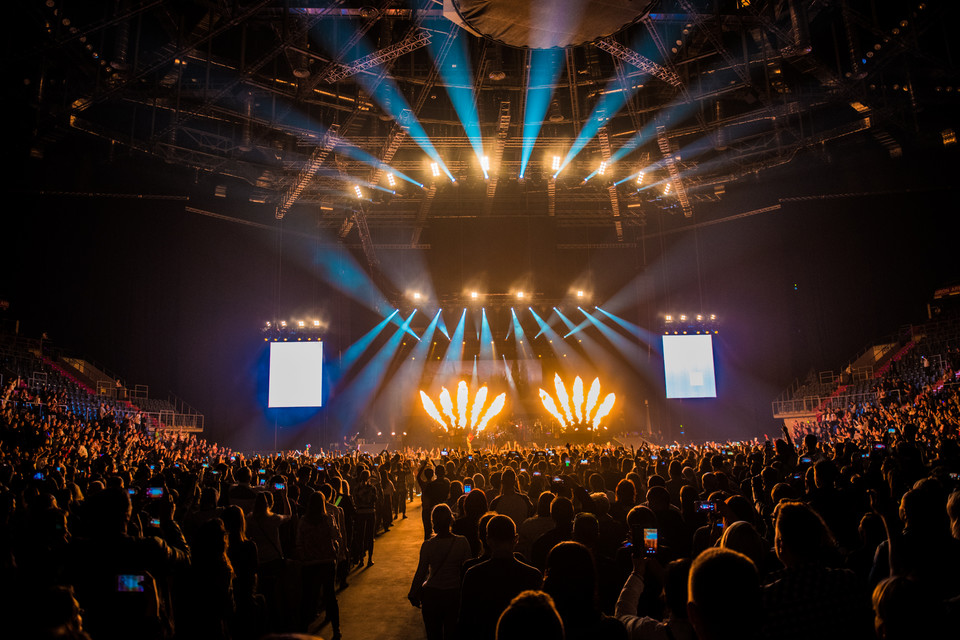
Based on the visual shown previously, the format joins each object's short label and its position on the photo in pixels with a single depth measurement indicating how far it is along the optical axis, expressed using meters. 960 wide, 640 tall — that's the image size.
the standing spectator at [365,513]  10.74
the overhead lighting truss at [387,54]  15.22
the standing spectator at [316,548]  6.65
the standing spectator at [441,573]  5.43
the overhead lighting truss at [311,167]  19.64
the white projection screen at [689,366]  29.92
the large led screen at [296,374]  29.12
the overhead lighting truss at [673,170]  19.92
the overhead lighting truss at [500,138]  18.42
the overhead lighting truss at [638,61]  14.93
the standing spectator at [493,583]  3.97
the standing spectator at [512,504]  7.64
